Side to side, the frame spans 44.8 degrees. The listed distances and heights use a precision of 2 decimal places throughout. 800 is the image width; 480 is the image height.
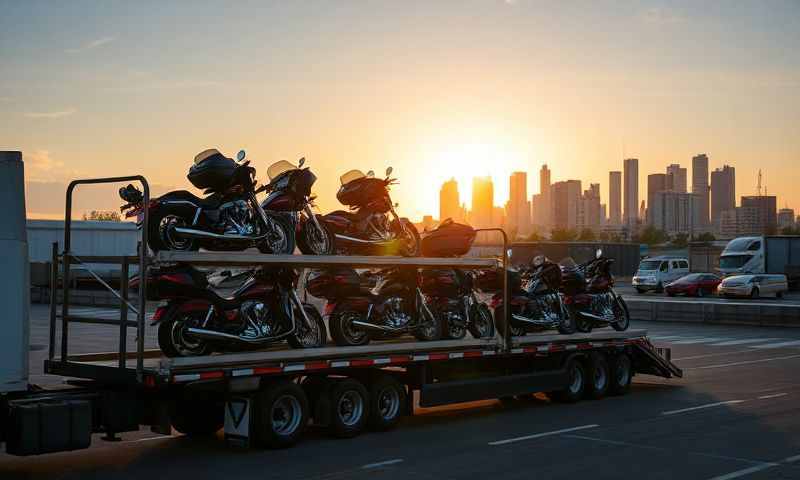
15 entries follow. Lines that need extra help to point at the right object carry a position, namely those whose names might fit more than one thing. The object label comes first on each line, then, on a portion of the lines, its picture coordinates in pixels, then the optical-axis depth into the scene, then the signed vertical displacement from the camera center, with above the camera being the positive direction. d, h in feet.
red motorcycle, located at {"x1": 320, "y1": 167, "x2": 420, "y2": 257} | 44.50 +1.61
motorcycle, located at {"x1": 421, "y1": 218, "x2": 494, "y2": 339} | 47.85 -1.64
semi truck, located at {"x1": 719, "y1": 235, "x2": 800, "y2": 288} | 195.31 +0.47
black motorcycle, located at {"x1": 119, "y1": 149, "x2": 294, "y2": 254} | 35.96 +1.57
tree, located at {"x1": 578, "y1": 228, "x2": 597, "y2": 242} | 564.71 +13.35
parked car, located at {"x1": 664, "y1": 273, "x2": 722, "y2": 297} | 168.14 -4.54
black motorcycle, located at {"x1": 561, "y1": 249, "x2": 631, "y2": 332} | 58.44 -2.38
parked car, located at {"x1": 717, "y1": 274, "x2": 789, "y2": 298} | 160.97 -4.42
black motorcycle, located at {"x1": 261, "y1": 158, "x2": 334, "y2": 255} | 41.65 +2.33
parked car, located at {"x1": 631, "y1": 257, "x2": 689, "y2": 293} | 181.57 -2.75
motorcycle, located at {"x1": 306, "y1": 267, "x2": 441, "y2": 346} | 42.11 -2.25
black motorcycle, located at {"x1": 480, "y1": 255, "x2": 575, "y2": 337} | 52.49 -2.39
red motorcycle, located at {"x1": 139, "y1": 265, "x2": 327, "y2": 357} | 34.96 -2.28
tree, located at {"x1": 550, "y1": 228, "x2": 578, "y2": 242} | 555.69 +13.46
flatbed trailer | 31.60 -5.13
